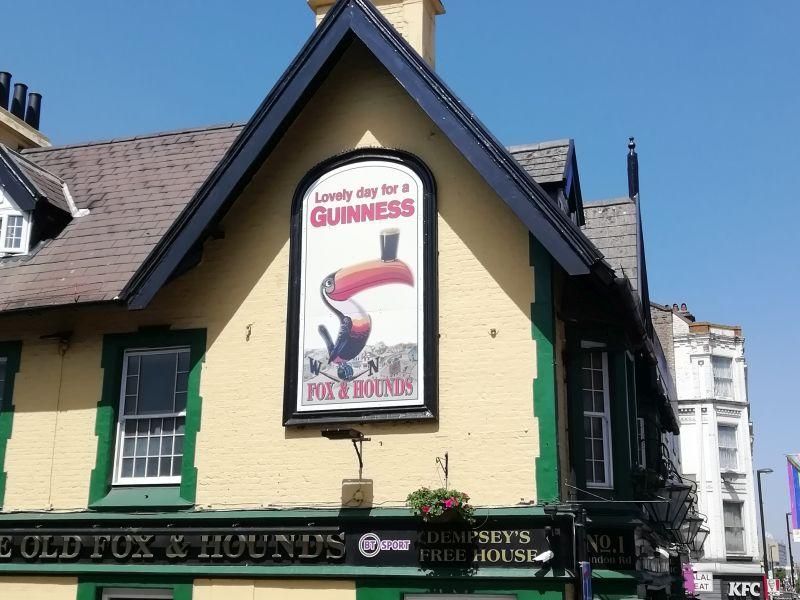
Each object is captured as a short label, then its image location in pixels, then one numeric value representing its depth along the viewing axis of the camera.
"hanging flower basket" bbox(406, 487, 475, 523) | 11.08
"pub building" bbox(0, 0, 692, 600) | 11.46
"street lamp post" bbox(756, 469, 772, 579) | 39.47
